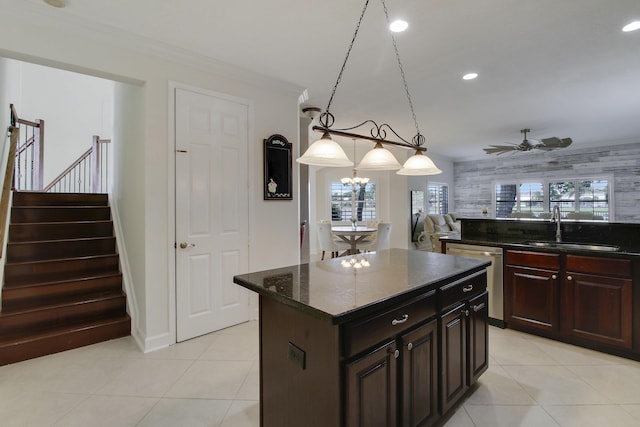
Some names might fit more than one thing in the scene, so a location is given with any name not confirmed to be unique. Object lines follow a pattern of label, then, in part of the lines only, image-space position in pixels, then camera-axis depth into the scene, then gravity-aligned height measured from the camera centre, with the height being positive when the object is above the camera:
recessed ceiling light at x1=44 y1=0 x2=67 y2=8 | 2.09 +1.44
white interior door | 2.86 +0.01
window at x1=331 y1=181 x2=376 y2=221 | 8.21 +0.29
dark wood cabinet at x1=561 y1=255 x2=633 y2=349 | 2.52 -0.77
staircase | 2.67 -0.67
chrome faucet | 3.24 -0.19
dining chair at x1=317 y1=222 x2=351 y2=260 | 6.27 -0.60
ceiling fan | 5.27 +1.18
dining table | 6.10 -0.44
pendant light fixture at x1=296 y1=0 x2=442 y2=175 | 1.99 +0.38
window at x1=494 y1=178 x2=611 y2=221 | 7.41 +0.34
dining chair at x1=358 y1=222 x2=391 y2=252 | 6.27 -0.60
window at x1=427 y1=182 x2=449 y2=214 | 9.00 +0.41
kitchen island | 1.23 -0.61
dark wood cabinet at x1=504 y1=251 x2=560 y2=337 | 2.85 -0.77
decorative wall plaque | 3.42 +0.50
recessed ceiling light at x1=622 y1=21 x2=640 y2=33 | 2.42 +1.47
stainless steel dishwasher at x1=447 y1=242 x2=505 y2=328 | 3.16 -0.70
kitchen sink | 2.93 -0.35
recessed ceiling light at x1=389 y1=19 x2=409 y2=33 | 2.36 +1.45
